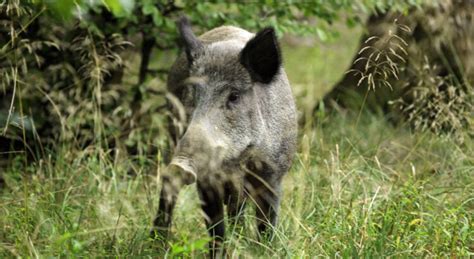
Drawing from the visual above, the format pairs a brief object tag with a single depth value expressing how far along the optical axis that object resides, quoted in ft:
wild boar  25.86
